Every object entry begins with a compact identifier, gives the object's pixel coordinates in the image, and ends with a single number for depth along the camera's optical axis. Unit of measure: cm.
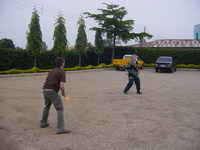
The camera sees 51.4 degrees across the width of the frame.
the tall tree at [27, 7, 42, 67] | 2072
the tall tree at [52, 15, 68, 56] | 2322
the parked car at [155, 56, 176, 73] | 2123
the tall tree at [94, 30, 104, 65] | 2902
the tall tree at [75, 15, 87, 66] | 2637
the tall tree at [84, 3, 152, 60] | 2845
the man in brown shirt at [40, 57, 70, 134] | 462
